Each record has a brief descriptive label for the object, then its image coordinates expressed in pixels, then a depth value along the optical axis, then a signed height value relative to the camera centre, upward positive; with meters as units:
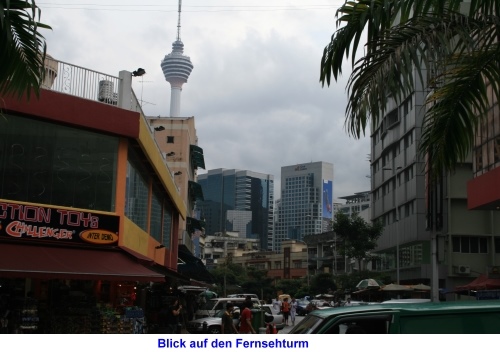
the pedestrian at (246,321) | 16.02 -0.86
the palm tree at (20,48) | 7.55 +2.67
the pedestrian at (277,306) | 44.78 -1.40
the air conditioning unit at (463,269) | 53.75 +1.58
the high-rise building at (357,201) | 178.38 +22.61
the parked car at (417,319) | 6.12 -0.28
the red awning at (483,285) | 31.66 +0.26
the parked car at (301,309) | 51.29 -1.76
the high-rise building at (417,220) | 55.00 +5.83
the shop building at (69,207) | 17.36 +1.97
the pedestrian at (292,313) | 39.34 -1.57
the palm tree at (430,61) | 7.56 +2.63
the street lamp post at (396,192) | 63.53 +9.11
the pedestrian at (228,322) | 16.58 -0.93
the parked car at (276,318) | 28.51 -1.49
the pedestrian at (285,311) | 36.62 -1.36
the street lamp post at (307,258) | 120.97 +4.86
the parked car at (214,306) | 30.74 -1.10
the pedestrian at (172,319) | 21.58 -1.15
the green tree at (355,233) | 58.75 +4.60
